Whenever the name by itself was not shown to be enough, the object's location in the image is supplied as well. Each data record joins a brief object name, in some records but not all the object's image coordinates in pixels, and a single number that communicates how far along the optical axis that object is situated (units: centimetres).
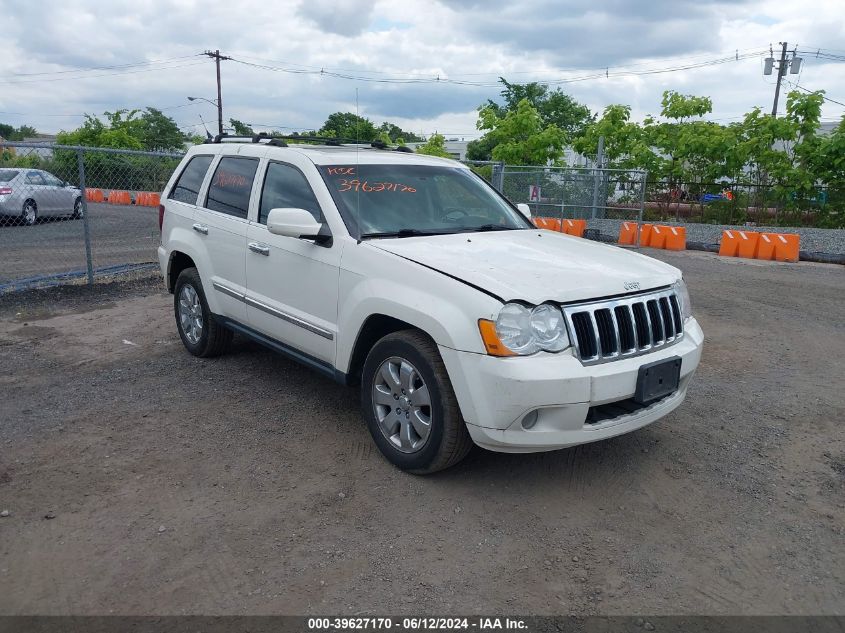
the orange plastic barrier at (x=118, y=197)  2529
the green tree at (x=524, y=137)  2194
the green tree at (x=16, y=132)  9889
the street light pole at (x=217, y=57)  4556
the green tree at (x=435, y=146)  2458
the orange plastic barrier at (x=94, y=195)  2662
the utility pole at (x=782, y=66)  3809
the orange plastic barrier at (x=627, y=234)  1666
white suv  346
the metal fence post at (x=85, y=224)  870
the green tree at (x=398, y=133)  6009
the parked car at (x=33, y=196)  1359
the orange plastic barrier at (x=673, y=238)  1580
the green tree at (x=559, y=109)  6098
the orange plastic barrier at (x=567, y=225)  1570
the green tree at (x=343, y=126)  4310
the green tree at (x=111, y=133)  3572
